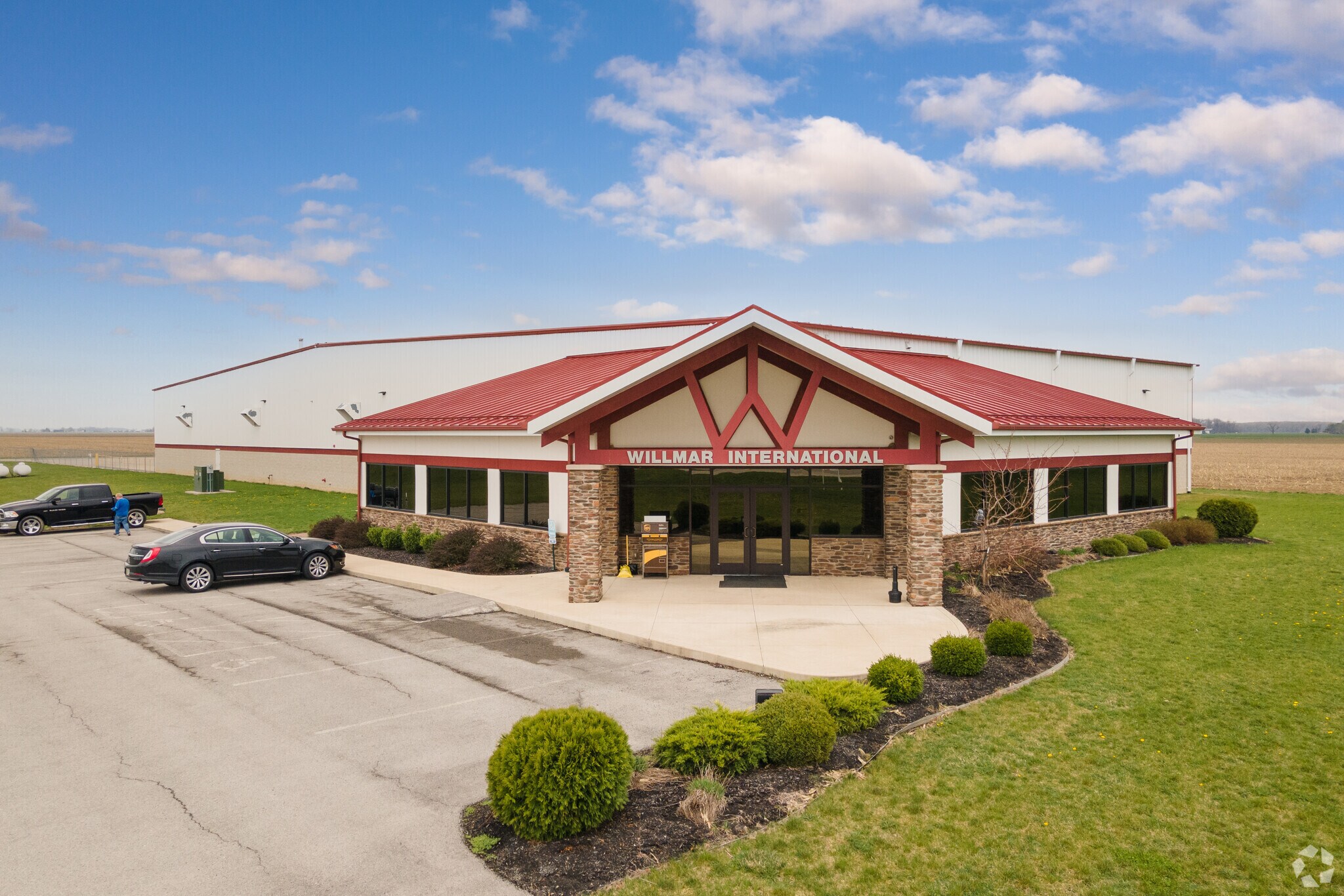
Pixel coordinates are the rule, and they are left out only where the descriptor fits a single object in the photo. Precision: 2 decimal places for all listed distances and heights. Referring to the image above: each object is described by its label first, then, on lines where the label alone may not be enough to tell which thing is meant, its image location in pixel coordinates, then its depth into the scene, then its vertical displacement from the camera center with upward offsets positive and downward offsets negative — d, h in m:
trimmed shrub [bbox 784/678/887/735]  9.05 -3.09
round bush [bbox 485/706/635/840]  6.66 -2.93
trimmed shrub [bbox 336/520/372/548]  24.23 -2.75
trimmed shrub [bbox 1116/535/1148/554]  22.23 -2.87
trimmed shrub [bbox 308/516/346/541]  24.52 -2.62
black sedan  17.67 -2.63
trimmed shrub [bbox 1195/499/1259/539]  24.11 -2.29
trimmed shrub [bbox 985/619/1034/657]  11.88 -3.03
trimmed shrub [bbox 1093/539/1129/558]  21.81 -2.94
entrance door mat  17.81 -3.21
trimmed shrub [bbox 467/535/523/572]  19.61 -2.82
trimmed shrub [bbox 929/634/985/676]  10.91 -3.03
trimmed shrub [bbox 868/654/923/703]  9.88 -3.04
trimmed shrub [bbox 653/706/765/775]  8.01 -3.18
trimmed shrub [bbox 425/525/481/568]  20.42 -2.75
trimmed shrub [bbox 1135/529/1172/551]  22.59 -2.80
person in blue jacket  28.00 -2.41
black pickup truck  28.28 -2.32
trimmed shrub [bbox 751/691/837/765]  8.17 -3.09
